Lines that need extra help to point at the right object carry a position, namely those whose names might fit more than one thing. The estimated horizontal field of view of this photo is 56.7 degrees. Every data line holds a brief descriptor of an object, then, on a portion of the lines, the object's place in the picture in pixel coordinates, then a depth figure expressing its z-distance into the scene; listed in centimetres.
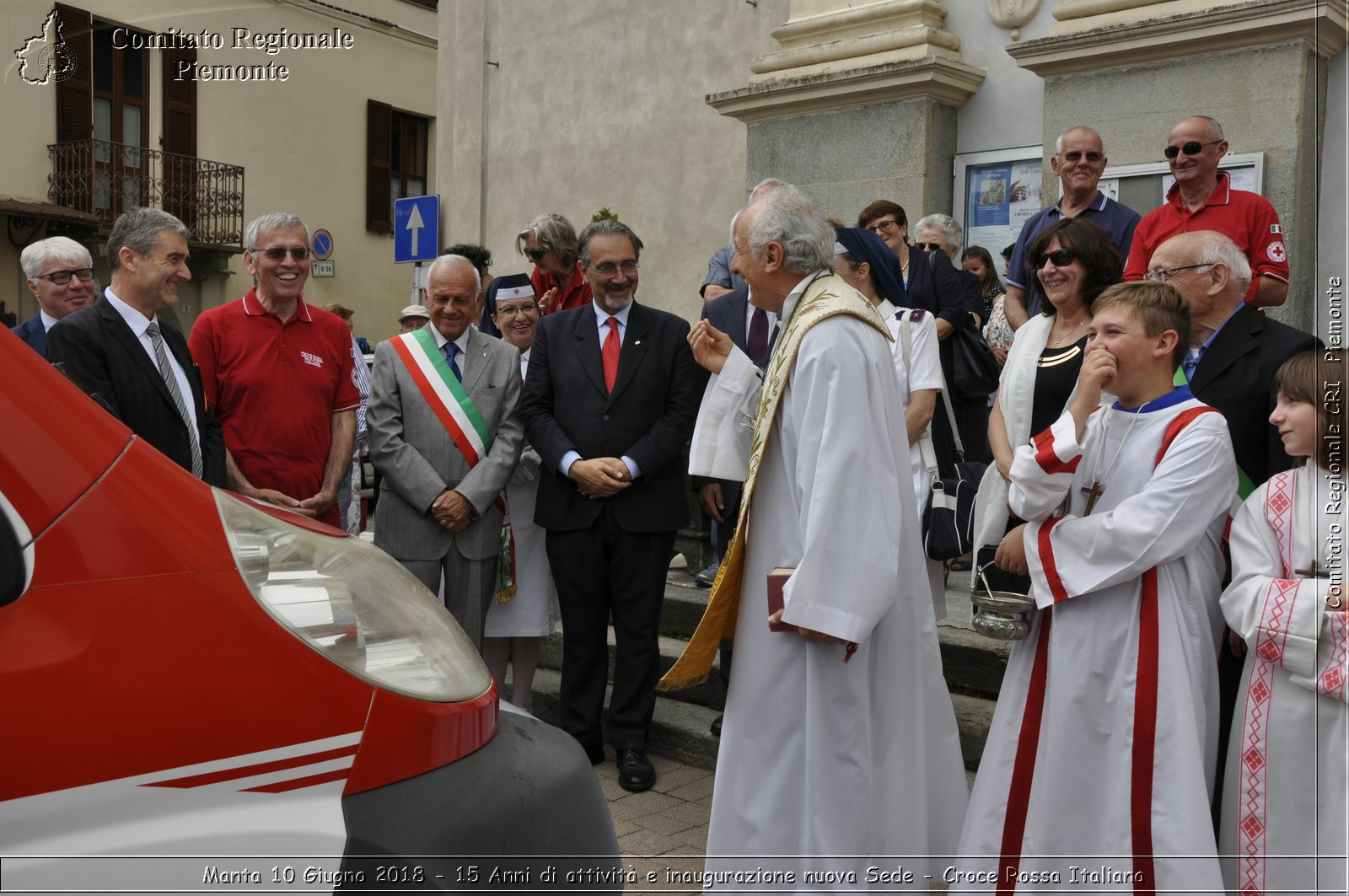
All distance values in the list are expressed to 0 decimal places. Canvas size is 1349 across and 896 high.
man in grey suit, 518
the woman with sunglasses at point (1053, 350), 392
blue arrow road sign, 1085
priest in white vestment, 346
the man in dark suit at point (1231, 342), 364
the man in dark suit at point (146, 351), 431
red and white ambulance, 181
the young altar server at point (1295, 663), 306
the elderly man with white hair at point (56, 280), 592
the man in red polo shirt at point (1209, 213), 507
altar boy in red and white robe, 317
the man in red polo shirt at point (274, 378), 500
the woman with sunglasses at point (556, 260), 647
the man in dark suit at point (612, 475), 516
